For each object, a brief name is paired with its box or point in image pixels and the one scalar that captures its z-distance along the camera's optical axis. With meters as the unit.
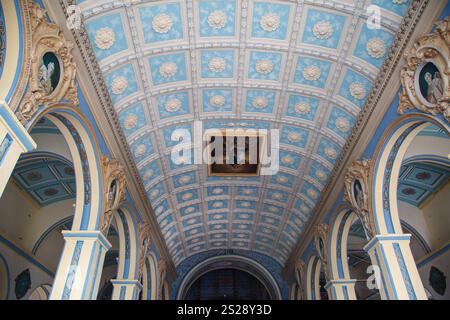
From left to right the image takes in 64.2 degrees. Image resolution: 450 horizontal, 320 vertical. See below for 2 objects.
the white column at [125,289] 11.62
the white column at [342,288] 12.43
